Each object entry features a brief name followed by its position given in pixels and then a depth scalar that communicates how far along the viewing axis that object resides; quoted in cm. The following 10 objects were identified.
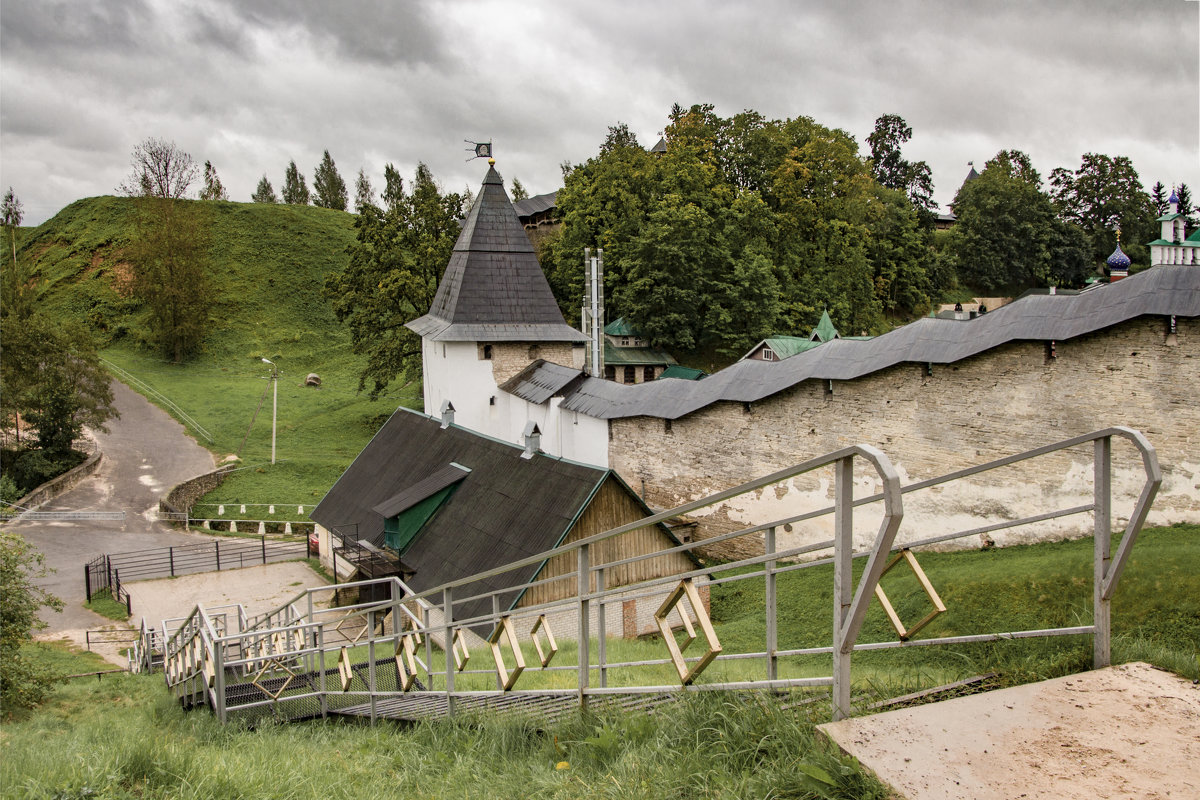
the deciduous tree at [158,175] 6053
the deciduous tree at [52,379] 3103
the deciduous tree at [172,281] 5303
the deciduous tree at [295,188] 9681
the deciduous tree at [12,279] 4212
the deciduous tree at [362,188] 9344
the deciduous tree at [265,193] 9965
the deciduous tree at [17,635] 1089
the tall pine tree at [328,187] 9450
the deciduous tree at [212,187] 7925
